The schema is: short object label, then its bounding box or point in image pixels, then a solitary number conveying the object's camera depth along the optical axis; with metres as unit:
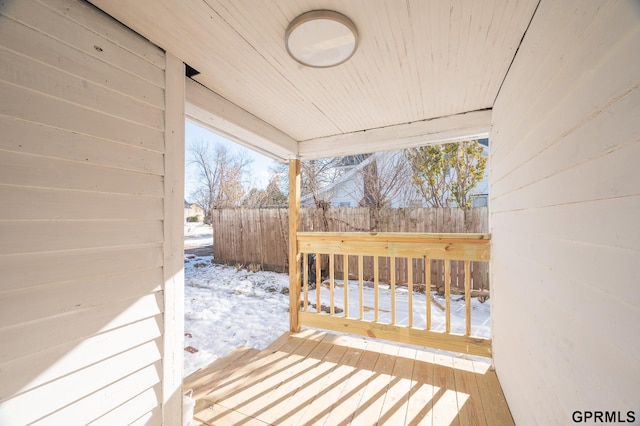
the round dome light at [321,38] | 1.15
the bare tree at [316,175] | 7.03
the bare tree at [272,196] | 9.33
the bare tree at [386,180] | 5.86
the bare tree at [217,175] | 10.74
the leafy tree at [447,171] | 4.83
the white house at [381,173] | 5.93
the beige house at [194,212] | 14.36
